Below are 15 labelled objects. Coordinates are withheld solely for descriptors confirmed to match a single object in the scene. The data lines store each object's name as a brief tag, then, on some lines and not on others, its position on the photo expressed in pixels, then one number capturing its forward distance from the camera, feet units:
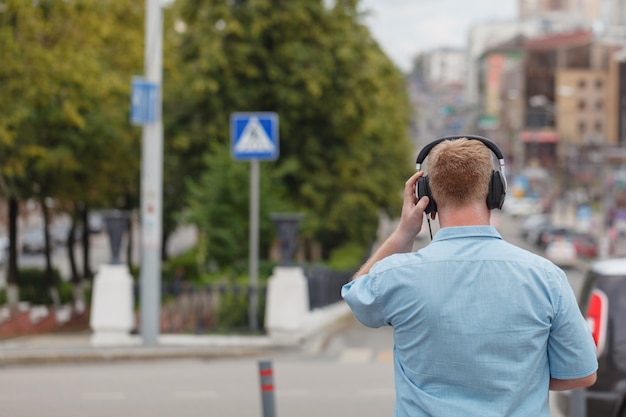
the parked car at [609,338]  25.77
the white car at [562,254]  181.57
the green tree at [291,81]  89.66
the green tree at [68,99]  74.90
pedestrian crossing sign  53.31
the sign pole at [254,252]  53.62
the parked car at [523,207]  353.51
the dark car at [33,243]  207.92
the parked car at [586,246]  205.16
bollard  21.54
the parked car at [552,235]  221.25
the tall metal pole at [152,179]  50.42
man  10.19
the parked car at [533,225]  247.91
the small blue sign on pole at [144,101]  49.83
